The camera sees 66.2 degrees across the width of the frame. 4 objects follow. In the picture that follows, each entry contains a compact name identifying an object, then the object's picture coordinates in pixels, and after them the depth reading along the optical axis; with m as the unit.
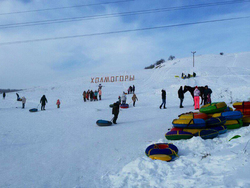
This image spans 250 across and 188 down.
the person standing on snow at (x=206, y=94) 13.29
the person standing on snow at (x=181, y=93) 13.58
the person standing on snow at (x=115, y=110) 10.12
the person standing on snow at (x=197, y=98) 12.44
